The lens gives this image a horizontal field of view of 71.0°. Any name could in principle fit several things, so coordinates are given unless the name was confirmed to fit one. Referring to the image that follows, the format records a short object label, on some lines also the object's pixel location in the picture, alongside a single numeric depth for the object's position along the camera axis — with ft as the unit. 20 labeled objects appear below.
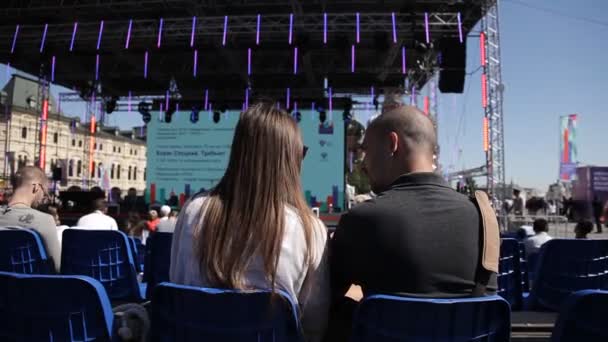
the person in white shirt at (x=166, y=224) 17.92
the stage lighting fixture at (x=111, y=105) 57.52
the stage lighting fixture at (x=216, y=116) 52.22
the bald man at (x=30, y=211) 9.56
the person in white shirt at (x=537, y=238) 15.07
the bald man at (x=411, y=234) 4.39
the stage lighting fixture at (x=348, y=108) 51.73
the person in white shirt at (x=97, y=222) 15.21
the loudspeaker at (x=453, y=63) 37.88
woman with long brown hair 4.67
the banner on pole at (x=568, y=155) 54.39
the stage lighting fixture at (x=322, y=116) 50.80
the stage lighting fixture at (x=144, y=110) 54.80
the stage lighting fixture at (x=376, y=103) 55.36
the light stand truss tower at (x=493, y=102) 34.55
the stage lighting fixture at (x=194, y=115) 50.52
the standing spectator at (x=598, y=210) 49.59
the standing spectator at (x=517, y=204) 52.27
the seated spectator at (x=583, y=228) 16.08
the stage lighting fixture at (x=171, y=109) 55.26
